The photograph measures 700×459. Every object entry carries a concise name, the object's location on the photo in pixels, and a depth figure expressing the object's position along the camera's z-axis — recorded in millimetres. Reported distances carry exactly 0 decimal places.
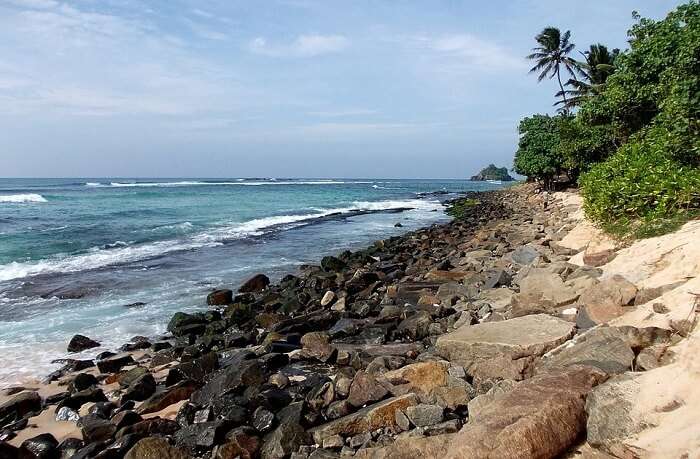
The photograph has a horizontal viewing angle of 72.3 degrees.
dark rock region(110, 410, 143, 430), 5281
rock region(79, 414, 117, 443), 5191
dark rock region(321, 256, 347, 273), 14344
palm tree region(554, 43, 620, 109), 28870
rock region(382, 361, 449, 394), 5117
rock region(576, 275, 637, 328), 5664
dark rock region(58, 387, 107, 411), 6113
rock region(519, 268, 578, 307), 6816
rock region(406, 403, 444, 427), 4352
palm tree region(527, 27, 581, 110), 35625
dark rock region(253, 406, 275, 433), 4961
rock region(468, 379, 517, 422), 4098
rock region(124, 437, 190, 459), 4539
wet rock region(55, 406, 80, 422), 5867
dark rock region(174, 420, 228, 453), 4699
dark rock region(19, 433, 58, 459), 4909
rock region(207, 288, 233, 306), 11180
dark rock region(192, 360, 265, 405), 5766
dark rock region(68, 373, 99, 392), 6598
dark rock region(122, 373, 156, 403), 6230
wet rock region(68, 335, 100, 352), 8164
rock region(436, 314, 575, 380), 5109
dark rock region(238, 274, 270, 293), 12422
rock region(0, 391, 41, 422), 5914
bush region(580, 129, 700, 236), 8055
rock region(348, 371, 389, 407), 4980
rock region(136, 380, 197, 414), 5773
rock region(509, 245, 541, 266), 10244
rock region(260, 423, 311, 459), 4398
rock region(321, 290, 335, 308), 10273
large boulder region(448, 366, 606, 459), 3277
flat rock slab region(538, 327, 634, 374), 4164
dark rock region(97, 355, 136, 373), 7289
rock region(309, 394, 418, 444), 4473
